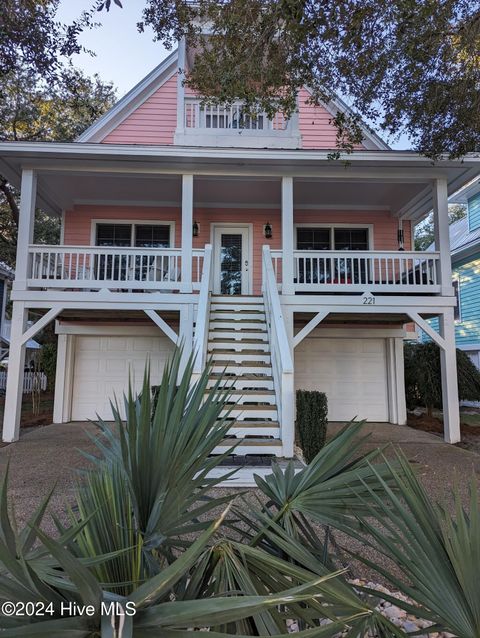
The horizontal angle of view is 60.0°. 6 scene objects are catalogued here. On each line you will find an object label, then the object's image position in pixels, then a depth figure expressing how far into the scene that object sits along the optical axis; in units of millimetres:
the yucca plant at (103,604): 755
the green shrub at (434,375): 8634
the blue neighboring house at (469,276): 13250
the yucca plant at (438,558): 1062
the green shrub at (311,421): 5922
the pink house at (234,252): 7277
